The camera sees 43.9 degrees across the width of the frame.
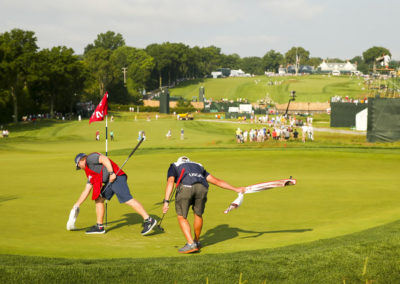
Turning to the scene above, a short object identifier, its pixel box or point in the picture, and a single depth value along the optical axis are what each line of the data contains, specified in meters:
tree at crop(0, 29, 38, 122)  78.25
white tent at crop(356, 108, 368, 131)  71.74
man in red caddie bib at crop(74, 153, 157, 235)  11.35
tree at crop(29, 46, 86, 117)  89.81
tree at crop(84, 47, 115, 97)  144.62
